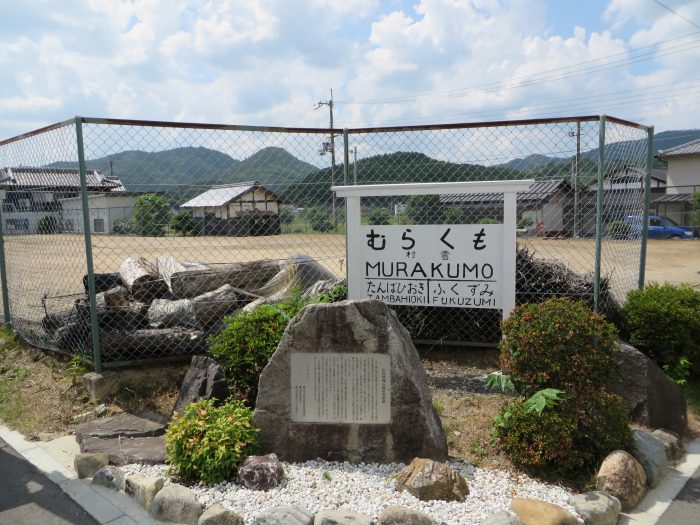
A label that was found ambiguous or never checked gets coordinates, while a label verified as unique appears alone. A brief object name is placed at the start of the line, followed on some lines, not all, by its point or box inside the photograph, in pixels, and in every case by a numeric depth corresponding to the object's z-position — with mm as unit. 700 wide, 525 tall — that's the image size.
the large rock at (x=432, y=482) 3186
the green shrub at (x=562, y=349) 3570
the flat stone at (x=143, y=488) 3367
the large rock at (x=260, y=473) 3387
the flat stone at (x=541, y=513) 2921
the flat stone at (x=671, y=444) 3902
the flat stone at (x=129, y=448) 3822
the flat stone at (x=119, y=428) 4184
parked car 26578
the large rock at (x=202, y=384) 4281
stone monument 3656
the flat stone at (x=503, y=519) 2881
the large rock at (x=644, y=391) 4215
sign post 4922
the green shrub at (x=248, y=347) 4406
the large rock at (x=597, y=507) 3023
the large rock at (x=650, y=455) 3555
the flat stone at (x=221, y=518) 3062
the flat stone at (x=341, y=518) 2920
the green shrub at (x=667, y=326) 5109
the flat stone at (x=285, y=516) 2953
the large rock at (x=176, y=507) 3184
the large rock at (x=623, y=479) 3258
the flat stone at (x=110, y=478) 3578
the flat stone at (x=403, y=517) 2910
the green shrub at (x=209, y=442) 3461
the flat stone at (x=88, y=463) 3762
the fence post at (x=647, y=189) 6036
